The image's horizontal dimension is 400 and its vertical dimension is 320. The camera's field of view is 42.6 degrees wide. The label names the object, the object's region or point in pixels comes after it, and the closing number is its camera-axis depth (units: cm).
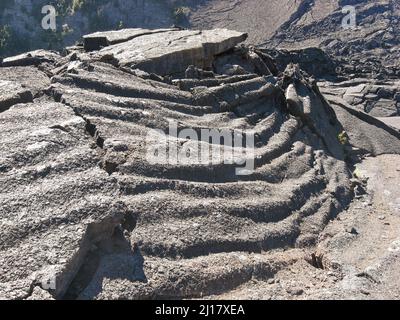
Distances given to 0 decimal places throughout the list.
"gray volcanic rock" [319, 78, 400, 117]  1356
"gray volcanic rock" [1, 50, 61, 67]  606
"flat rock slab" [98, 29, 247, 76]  630
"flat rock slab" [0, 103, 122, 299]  306
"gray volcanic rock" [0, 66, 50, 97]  511
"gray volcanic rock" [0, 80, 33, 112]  464
